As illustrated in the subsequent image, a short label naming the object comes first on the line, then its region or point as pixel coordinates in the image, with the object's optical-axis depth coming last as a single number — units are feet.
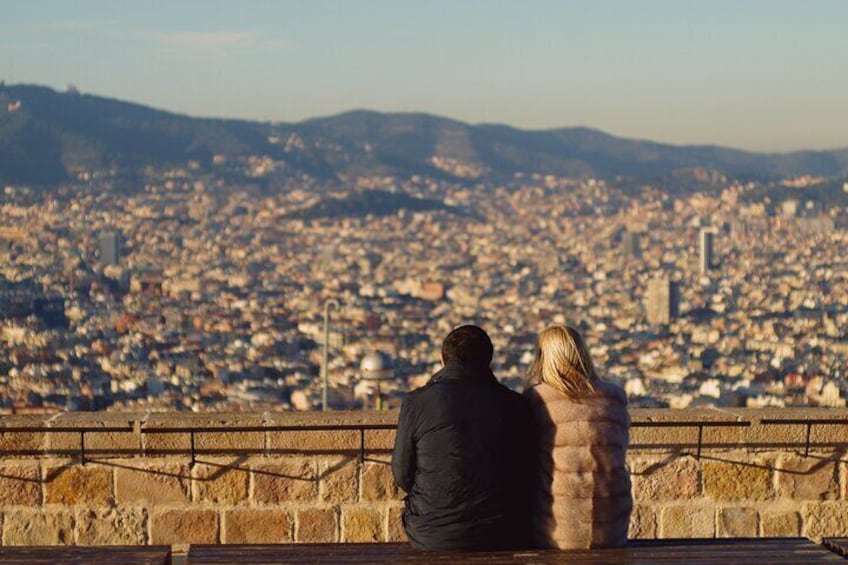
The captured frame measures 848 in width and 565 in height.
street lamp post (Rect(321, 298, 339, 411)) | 55.78
